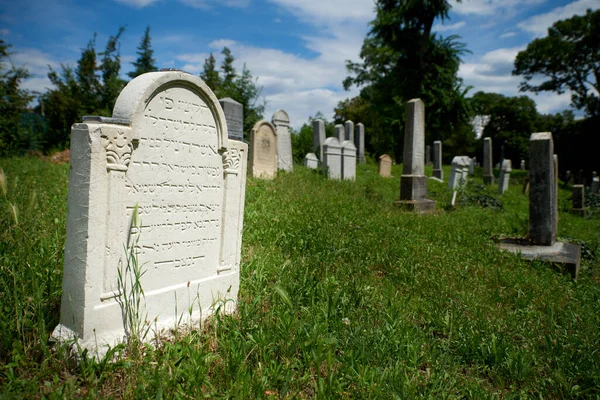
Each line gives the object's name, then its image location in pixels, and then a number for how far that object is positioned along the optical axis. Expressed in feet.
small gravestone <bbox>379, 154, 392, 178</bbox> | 55.83
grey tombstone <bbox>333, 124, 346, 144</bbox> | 65.41
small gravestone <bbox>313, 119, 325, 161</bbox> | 57.66
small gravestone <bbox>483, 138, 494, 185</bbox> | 65.77
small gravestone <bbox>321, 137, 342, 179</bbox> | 38.86
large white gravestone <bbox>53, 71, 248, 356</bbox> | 7.27
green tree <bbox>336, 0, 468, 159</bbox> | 82.38
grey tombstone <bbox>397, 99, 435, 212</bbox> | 30.09
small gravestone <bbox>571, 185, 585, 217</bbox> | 40.63
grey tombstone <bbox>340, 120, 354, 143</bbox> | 70.73
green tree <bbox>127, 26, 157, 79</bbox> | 71.82
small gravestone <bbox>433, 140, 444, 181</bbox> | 65.84
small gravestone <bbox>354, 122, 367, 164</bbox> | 72.08
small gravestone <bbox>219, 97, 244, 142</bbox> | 28.71
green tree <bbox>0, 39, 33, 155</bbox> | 37.01
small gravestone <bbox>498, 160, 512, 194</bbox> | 50.89
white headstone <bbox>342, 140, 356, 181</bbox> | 40.73
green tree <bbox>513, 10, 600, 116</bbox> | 89.61
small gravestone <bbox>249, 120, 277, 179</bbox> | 31.01
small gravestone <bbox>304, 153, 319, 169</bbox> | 44.44
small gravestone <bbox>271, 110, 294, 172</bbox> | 38.14
